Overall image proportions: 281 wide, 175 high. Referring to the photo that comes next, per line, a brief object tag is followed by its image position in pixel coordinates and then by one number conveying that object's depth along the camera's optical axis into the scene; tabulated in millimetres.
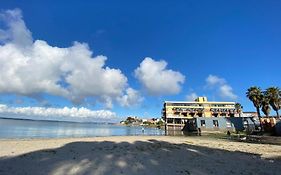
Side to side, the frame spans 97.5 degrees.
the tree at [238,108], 65308
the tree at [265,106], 34877
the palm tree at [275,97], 33725
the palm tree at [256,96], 36418
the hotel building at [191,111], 64633
